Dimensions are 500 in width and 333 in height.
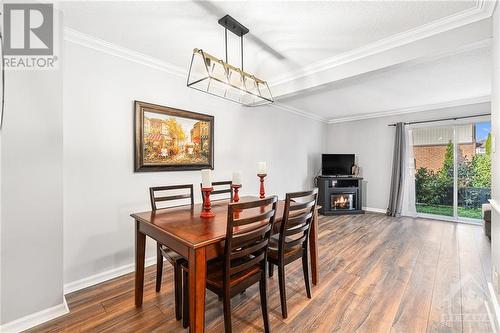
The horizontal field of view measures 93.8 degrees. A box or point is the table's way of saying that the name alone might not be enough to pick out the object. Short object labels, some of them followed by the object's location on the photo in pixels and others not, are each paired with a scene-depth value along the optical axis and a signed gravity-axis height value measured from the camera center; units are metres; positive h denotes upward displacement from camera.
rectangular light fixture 2.01 +1.16
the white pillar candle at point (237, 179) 2.42 -0.14
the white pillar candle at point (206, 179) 1.90 -0.11
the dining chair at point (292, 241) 1.85 -0.64
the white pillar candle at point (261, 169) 2.69 -0.04
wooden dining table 1.36 -0.49
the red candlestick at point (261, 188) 2.66 -0.25
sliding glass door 4.54 -0.09
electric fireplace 5.53 -0.83
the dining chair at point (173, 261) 1.78 -0.76
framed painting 2.71 +0.34
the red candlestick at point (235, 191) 2.41 -0.27
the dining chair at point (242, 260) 1.46 -0.66
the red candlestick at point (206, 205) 1.93 -0.33
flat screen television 5.76 +0.05
